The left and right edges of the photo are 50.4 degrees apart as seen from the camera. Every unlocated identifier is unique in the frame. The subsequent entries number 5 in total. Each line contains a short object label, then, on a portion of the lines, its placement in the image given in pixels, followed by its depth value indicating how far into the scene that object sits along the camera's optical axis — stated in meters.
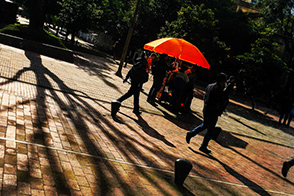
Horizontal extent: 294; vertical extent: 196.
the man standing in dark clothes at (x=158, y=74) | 11.33
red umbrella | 11.17
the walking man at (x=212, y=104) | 6.85
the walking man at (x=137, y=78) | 8.75
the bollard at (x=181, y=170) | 4.74
